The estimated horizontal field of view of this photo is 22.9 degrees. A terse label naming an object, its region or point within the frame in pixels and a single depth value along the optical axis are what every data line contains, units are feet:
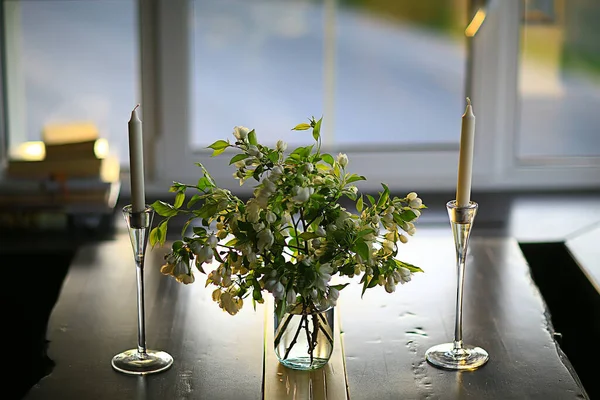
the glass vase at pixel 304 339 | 7.23
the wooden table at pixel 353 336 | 7.16
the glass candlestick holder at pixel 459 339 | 7.25
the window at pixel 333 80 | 11.03
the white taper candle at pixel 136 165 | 7.14
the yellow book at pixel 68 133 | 10.56
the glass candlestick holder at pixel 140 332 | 7.15
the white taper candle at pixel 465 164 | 7.24
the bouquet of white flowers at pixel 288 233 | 6.93
